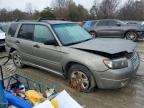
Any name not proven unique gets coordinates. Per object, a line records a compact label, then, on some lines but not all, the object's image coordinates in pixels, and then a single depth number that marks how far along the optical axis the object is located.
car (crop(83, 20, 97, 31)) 8.73
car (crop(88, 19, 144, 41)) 7.54
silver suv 2.40
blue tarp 1.62
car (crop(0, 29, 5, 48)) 6.04
